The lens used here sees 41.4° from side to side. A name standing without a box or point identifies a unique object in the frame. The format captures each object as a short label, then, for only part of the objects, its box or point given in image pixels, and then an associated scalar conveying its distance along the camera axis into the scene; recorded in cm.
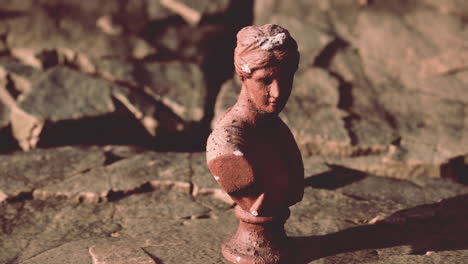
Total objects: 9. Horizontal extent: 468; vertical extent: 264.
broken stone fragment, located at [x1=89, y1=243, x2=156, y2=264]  256
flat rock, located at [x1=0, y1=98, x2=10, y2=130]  401
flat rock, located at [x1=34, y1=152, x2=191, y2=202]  323
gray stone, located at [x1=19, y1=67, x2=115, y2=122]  397
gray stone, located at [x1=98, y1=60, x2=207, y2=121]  427
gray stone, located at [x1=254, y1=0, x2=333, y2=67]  477
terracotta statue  223
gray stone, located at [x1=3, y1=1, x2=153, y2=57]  461
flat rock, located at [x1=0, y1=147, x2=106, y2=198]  329
